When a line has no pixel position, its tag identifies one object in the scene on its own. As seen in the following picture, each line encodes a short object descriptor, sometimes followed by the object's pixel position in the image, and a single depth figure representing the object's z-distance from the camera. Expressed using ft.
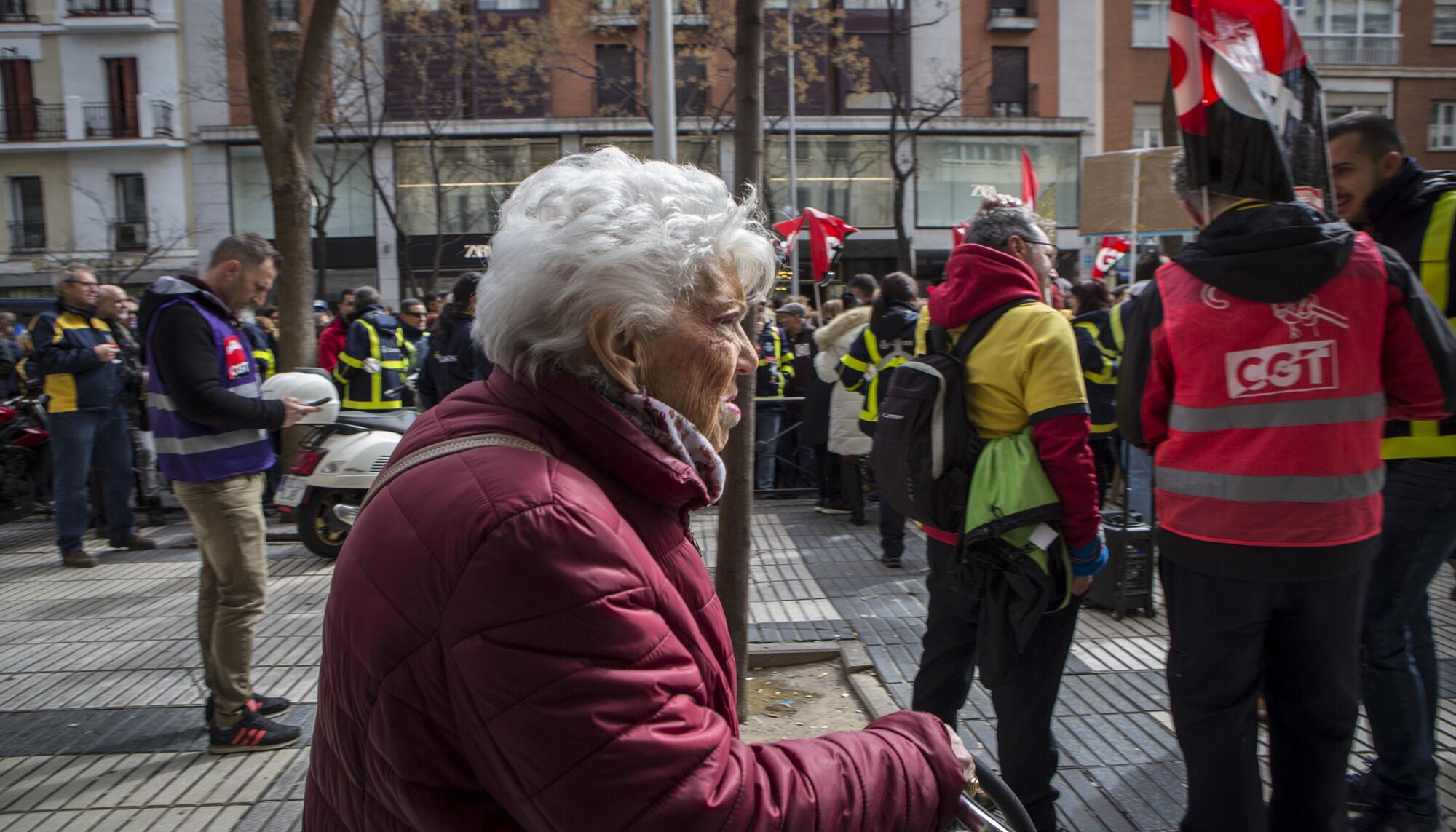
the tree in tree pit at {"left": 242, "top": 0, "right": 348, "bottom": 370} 26.86
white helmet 20.04
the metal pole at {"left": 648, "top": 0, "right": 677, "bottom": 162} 17.40
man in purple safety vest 13.23
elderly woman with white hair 3.73
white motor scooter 24.39
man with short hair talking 10.23
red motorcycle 30.19
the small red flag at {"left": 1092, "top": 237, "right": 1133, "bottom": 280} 44.93
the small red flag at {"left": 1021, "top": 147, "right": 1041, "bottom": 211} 25.14
